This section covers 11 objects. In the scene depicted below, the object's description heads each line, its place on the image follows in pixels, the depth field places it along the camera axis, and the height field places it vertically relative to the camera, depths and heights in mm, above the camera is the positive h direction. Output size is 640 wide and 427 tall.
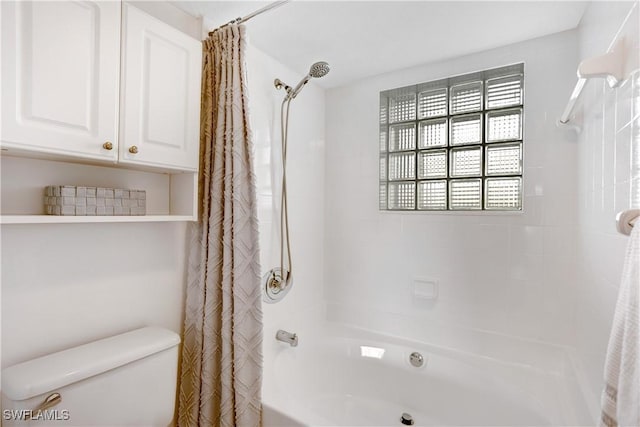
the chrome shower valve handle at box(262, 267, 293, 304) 1853 -426
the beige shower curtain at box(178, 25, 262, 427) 1349 -265
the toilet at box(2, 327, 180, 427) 925 -555
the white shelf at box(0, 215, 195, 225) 875 -21
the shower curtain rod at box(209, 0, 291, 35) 1336 +868
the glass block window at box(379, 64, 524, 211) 1826 +450
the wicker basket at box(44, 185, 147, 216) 1016 +39
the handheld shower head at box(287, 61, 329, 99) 1562 +714
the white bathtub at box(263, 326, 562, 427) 1479 -914
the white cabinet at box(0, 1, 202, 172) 880 +415
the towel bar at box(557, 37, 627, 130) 892 +424
